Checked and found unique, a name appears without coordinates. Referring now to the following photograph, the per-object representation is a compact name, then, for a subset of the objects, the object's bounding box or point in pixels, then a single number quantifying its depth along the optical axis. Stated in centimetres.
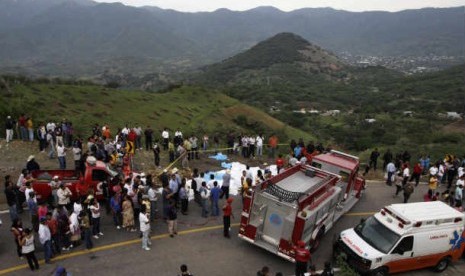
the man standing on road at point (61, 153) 2023
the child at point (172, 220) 1499
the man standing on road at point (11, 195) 1459
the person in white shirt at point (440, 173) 2325
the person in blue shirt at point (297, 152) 2327
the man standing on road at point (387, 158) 2465
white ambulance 1343
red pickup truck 1595
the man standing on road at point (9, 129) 2459
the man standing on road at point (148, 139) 2581
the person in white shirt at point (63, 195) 1495
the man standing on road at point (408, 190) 1950
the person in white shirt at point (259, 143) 2575
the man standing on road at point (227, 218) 1525
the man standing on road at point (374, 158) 2502
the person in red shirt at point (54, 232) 1284
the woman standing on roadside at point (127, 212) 1509
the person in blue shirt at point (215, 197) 1683
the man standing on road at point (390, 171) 2284
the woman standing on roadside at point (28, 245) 1214
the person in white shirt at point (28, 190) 1453
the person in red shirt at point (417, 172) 2237
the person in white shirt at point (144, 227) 1396
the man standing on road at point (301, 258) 1265
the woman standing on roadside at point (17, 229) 1238
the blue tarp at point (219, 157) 2481
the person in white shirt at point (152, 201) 1580
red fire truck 1345
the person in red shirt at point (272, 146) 2596
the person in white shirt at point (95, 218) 1414
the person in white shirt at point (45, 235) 1246
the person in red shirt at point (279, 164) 2169
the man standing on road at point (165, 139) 2602
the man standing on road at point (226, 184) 1808
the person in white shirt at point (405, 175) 2120
